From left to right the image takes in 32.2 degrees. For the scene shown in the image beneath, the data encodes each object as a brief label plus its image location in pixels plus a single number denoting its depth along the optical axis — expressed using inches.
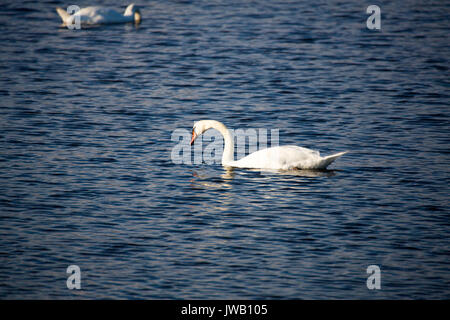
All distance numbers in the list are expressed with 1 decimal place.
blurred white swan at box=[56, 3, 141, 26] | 1141.1
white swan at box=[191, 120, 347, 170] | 609.9
